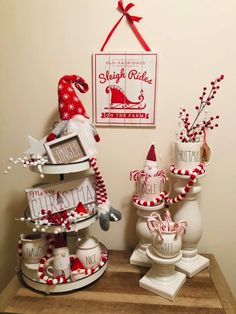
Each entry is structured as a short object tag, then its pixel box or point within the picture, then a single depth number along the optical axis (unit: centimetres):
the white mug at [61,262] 94
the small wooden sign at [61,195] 95
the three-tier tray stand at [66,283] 90
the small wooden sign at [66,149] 90
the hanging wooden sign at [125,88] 107
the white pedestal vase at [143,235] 105
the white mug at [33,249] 100
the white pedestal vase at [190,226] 104
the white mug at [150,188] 102
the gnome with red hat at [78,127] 95
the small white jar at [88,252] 98
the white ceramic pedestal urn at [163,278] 92
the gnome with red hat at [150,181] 102
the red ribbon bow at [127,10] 103
